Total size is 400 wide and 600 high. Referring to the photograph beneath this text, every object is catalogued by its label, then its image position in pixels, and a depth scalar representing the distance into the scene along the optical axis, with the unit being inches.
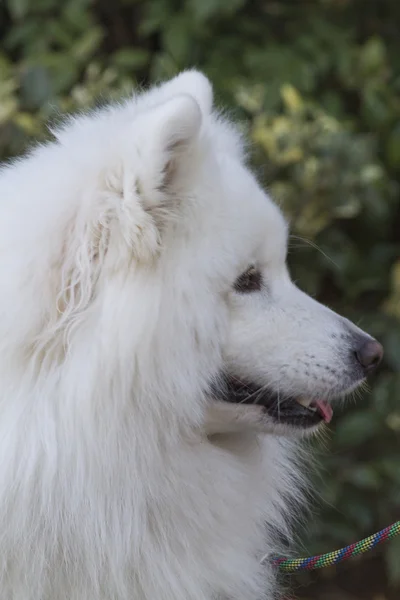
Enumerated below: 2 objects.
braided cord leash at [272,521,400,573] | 112.7
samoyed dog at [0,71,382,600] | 108.1
